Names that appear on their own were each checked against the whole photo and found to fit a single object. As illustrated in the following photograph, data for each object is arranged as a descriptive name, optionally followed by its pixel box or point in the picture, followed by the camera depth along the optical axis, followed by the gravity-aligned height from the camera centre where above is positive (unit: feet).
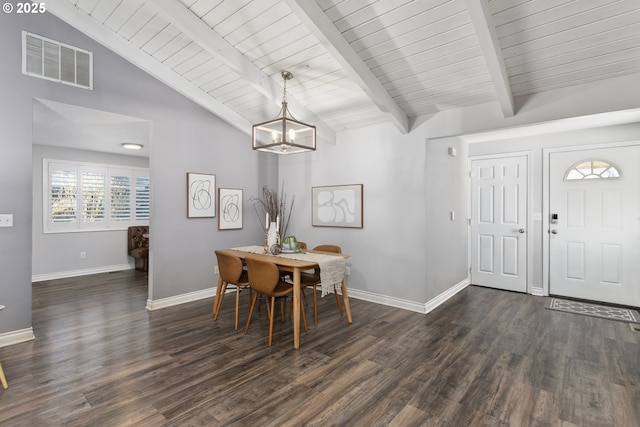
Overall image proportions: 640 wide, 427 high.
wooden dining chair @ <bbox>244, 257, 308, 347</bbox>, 9.37 -2.06
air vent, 9.73 +4.81
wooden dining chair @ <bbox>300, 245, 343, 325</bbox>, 11.07 -2.34
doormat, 11.83 -3.78
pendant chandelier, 9.45 +2.38
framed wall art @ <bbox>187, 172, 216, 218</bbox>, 13.82 +0.77
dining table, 9.52 -1.54
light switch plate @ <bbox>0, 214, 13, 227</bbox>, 9.29 -0.21
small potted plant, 11.99 -1.20
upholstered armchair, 20.17 -1.94
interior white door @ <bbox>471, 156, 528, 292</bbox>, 15.25 -0.46
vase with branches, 16.49 +0.37
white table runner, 10.23 -1.76
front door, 12.96 -0.48
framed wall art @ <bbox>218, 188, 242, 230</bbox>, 14.99 +0.22
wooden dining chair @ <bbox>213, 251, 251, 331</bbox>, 10.68 -2.05
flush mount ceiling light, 17.49 +3.70
